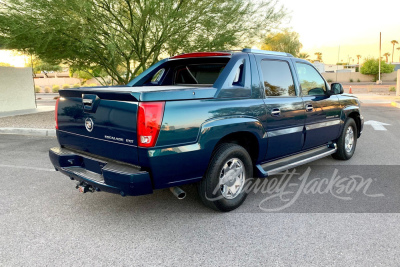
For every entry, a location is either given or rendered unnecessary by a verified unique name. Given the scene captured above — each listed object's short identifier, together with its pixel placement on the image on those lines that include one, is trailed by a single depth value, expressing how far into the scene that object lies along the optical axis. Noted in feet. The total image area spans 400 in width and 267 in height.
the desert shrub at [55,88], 144.81
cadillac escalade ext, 11.19
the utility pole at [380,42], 179.09
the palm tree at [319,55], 425.28
